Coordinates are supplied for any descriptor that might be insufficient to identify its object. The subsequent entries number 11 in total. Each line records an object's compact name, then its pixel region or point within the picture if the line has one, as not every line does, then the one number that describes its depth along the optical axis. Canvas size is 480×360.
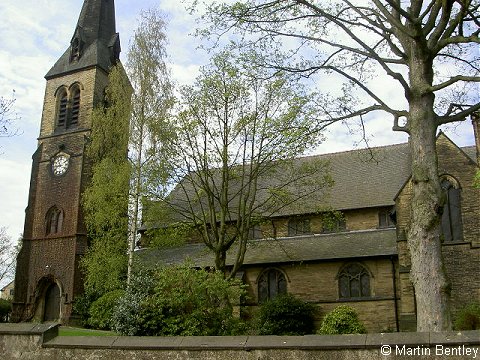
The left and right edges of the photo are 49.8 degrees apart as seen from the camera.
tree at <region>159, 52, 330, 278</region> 19.56
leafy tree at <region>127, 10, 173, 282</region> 20.47
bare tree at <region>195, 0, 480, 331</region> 9.02
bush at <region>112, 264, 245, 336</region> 13.76
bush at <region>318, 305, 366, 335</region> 19.38
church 20.47
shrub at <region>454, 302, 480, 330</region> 15.64
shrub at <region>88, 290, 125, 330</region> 23.37
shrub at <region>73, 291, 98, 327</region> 26.81
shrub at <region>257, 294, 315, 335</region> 20.17
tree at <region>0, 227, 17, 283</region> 50.12
